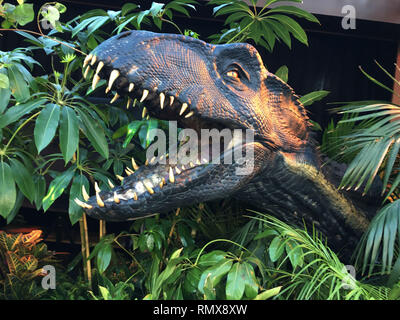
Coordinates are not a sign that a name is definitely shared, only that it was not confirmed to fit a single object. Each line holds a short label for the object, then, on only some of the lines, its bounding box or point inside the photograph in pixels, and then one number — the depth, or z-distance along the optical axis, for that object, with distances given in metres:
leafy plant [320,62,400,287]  2.12
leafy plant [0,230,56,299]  2.54
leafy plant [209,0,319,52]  2.70
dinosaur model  1.93
